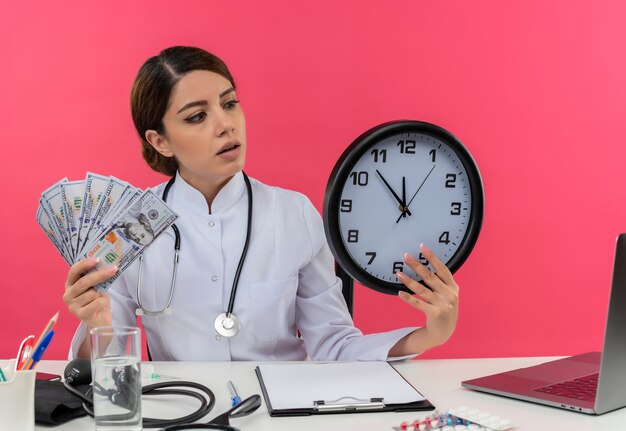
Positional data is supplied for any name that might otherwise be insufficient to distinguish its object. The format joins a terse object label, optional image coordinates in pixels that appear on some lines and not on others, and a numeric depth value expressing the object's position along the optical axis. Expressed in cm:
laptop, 126
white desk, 129
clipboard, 136
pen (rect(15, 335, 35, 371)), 126
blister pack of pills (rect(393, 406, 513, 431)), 124
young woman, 200
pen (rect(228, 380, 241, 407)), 138
